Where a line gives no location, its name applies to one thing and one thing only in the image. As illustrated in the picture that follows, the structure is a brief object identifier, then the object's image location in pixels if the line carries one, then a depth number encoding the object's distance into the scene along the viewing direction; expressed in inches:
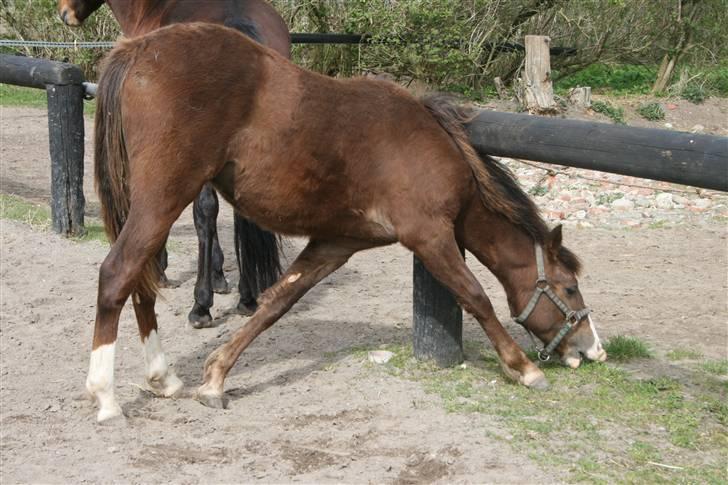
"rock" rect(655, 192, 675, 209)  340.8
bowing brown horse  165.8
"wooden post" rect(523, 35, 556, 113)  434.6
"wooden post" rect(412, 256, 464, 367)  197.2
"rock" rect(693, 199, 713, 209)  340.5
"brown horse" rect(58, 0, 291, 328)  232.2
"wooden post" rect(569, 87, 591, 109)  472.7
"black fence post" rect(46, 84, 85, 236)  292.2
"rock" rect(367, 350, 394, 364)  199.0
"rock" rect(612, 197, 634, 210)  340.5
